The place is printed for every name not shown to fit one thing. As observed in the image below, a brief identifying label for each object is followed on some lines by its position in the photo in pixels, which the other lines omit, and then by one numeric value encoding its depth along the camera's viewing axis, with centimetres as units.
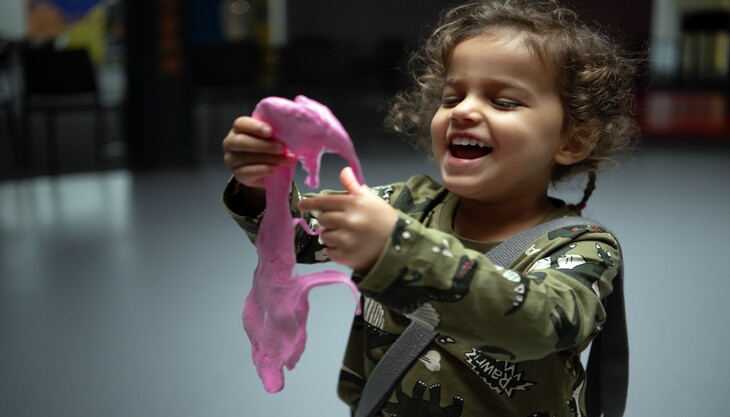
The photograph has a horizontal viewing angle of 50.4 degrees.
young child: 68
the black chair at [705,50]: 632
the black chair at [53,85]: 493
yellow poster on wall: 578
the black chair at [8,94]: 512
